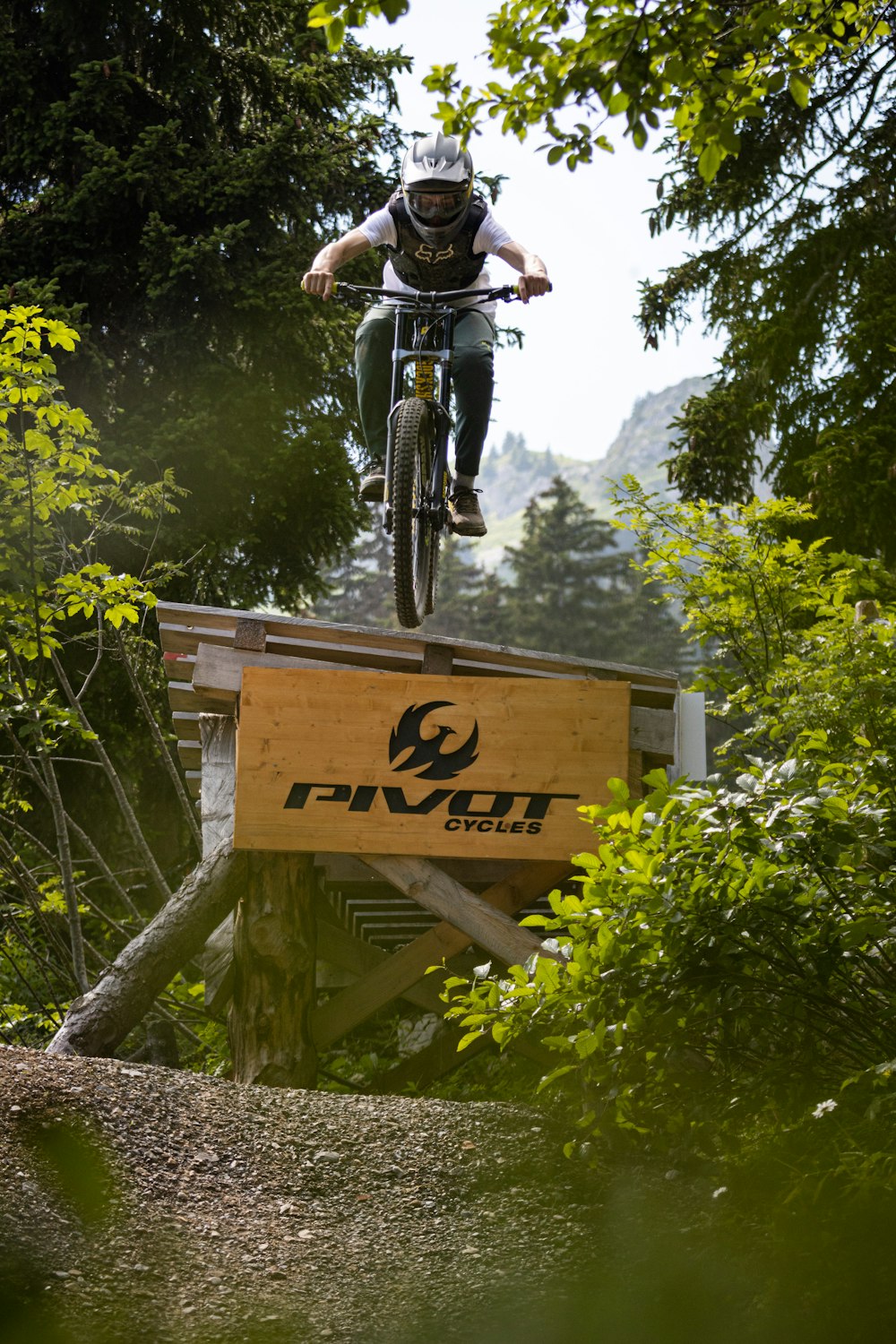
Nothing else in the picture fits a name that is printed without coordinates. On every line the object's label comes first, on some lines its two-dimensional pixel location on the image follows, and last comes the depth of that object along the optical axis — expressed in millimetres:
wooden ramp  13867
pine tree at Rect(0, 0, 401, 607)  22812
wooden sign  13852
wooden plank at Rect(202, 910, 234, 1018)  14875
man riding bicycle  11664
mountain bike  12430
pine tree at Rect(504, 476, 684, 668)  91937
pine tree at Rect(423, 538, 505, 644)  93937
